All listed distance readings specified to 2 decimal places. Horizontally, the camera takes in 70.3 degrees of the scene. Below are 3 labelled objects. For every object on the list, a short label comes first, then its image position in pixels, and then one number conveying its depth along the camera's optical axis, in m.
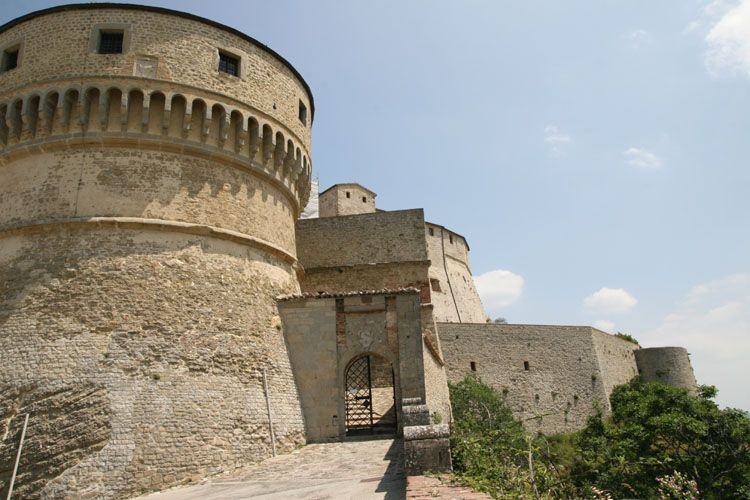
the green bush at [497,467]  6.34
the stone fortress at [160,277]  10.56
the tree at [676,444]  16.73
